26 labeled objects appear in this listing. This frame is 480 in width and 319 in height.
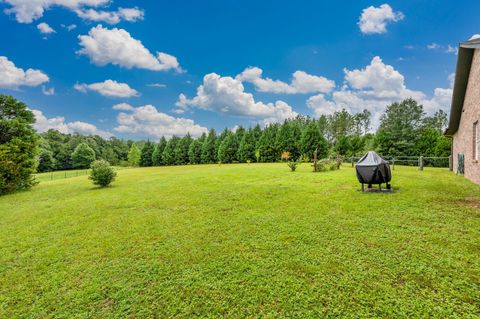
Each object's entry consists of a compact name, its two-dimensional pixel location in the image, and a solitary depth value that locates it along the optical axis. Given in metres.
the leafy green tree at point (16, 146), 13.37
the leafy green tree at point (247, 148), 40.69
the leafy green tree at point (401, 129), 32.97
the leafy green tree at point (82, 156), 53.00
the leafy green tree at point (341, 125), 49.03
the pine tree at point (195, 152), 46.28
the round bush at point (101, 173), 13.84
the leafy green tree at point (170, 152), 48.19
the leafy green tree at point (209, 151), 44.96
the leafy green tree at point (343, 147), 37.34
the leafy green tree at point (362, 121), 51.62
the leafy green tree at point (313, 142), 34.44
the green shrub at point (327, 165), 17.38
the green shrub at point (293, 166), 17.99
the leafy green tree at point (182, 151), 47.41
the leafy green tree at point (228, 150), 42.09
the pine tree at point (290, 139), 37.44
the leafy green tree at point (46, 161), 48.12
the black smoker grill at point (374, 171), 8.20
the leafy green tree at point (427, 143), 30.06
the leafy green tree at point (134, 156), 54.04
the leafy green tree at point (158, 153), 49.44
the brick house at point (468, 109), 9.09
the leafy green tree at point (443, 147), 26.98
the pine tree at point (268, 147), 39.03
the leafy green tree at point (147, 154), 51.09
